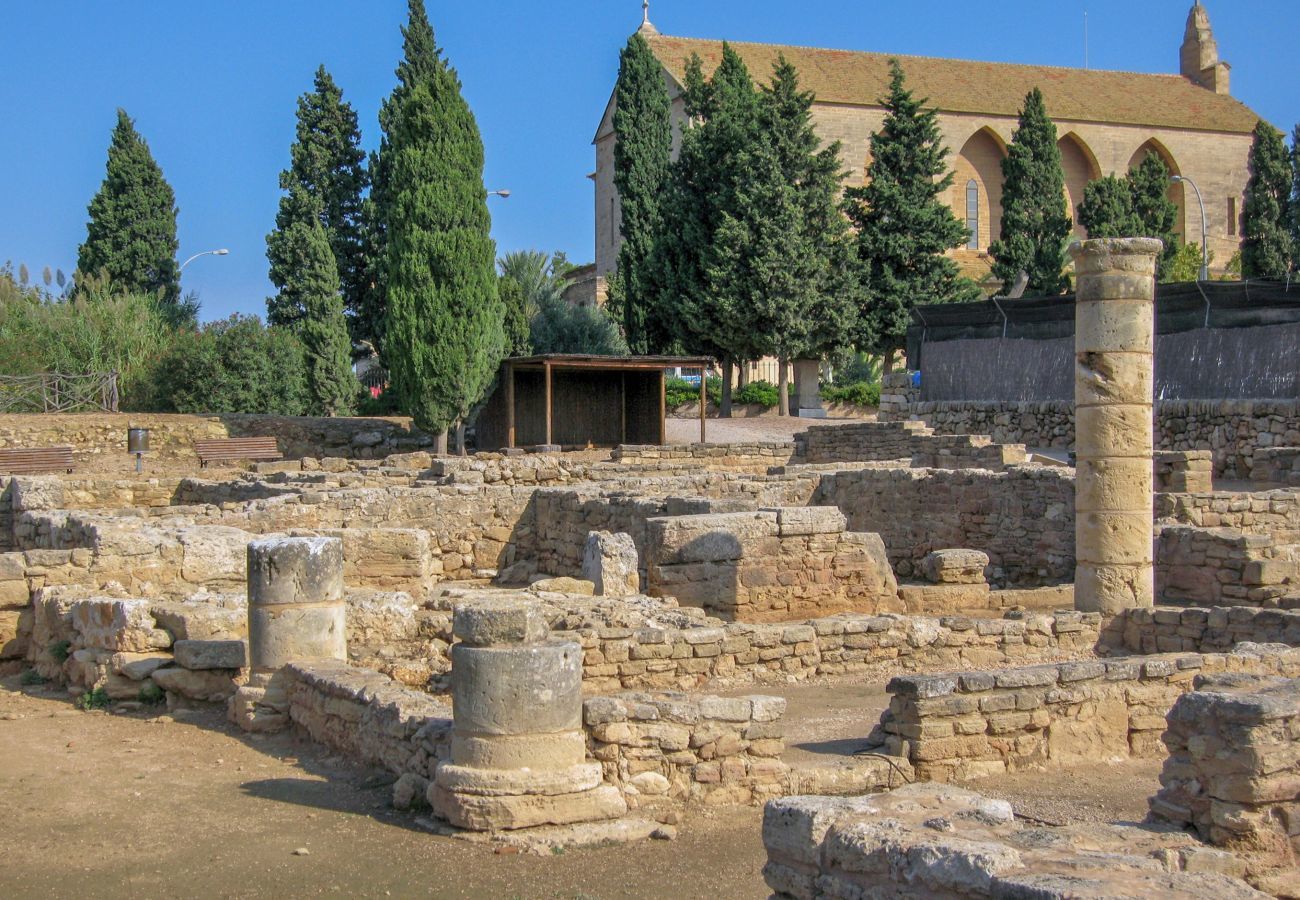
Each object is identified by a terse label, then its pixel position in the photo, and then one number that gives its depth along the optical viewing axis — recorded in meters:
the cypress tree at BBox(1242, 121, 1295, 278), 48.31
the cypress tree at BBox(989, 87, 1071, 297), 44.47
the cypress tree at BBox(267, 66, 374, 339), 40.59
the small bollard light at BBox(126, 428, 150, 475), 28.88
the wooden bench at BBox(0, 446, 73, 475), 26.38
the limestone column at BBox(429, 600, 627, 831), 6.66
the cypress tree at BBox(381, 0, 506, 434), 31.94
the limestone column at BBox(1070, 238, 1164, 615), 12.64
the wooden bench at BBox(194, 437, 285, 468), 28.61
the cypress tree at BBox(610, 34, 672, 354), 41.34
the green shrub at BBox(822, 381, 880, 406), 44.12
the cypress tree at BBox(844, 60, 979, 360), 40.75
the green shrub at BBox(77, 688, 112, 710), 9.60
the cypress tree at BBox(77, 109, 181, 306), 43.66
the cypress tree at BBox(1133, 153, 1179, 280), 48.69
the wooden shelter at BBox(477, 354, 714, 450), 33.34
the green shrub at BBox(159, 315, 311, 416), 35.34
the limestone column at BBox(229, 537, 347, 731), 9.05
